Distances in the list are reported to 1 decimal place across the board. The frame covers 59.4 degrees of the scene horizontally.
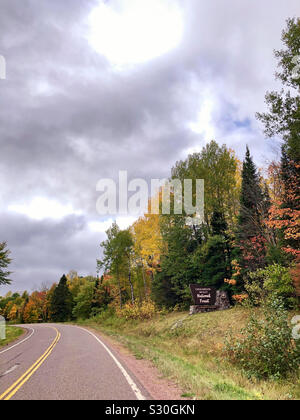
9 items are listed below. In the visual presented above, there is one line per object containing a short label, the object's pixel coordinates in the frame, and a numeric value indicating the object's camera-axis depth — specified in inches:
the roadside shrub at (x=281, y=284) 549.0
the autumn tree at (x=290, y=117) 481.4
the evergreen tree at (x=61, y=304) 2501.2
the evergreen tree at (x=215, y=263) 946.1
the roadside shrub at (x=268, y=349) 364.2
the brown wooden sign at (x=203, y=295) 883.4
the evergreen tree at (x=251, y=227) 790.5
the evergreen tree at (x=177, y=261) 1067.8
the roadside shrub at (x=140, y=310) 1130.0
